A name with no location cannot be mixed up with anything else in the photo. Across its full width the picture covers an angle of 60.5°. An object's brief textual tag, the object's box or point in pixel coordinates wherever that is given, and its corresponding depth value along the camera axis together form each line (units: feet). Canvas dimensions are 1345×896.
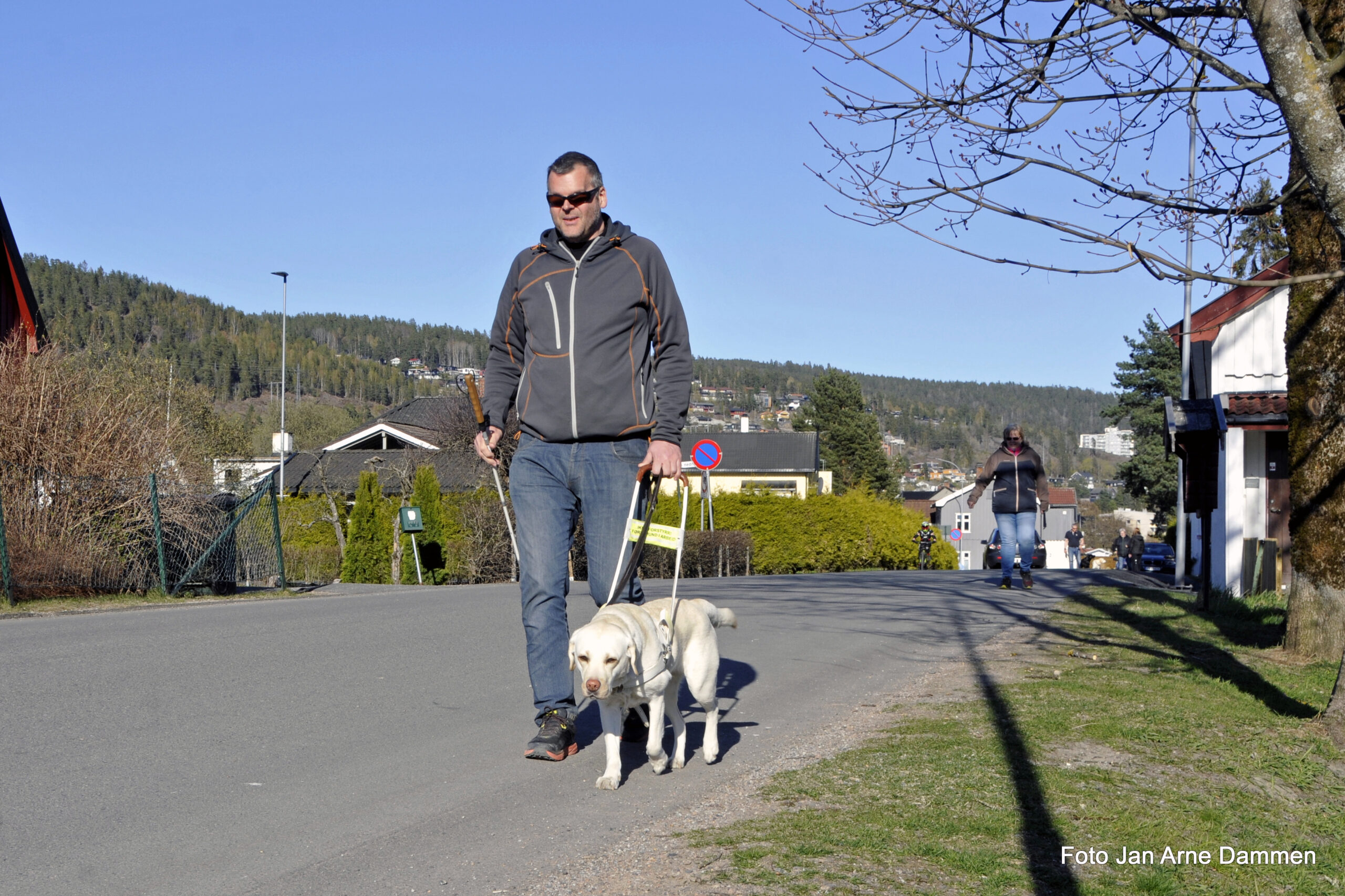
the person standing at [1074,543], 190.19
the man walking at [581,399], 17.01
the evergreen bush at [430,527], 88.89
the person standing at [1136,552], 187.52
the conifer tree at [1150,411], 196.85
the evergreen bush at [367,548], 89.30
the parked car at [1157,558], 191.42
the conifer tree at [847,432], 333.21
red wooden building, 78.48
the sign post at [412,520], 82.99
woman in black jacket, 50.31
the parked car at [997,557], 152.52
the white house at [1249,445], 58.90
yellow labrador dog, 14.28
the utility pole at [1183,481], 64.35
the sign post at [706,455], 84.58
